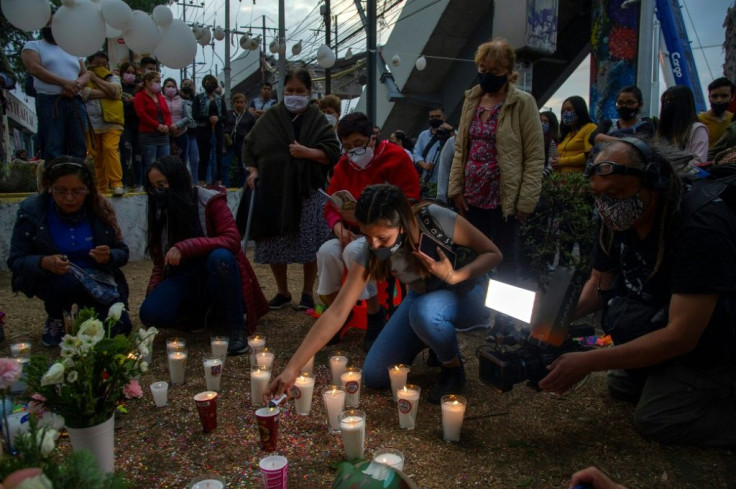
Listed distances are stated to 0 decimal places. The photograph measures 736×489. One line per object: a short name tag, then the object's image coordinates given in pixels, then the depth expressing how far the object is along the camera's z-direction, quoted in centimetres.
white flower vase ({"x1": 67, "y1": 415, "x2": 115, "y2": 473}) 192
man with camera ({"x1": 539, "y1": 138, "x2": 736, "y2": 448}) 226
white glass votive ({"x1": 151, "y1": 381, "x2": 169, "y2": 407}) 299
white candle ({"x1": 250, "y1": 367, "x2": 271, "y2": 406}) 303
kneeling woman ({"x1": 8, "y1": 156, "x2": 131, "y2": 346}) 362
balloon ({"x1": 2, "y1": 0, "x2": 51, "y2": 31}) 572
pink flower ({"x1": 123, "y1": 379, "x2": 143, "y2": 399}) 195
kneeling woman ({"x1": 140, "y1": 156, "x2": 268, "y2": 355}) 383
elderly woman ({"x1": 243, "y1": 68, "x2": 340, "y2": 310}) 463
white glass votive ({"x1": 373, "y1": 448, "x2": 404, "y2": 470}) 204
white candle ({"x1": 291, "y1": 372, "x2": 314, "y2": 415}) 283
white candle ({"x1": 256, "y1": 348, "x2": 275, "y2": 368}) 329
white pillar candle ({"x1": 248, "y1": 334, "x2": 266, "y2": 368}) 358
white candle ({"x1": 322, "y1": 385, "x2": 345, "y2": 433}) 271
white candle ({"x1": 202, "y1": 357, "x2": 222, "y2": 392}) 318
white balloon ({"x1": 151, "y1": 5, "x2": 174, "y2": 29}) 727
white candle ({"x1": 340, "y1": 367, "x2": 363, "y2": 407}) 295
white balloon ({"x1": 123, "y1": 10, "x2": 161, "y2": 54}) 675
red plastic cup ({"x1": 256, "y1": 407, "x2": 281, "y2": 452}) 241
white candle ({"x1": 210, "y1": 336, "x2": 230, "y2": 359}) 360
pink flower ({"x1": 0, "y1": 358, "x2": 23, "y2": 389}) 133
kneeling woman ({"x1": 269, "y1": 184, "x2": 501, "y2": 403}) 269
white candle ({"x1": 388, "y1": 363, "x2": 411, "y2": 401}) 301
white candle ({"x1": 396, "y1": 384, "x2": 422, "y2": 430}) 270
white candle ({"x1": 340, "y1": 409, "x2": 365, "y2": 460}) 236
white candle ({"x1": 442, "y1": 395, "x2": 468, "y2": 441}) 258
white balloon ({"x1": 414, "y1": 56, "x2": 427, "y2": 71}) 1473
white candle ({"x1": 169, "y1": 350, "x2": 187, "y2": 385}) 329
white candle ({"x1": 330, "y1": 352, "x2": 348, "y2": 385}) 325
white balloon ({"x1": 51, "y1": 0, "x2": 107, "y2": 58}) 572
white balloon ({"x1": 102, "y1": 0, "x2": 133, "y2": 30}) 626
